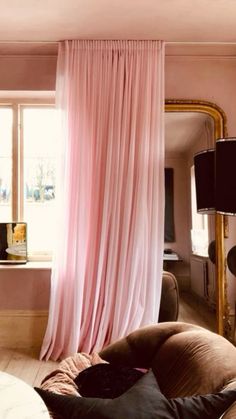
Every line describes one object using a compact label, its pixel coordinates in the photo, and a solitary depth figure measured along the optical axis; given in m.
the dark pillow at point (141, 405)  0.98
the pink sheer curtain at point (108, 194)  2.95
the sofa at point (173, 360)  1.15
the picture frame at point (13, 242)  3.28
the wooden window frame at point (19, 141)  3.37
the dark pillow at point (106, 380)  1.40
